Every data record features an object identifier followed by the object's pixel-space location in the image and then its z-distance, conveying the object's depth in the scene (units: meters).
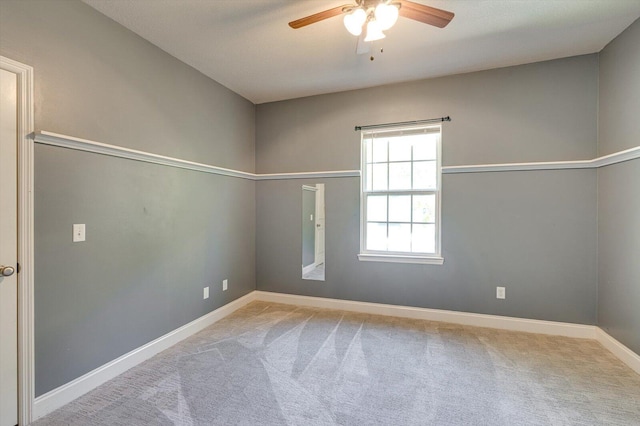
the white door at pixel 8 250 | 1.64
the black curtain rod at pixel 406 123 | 3.23
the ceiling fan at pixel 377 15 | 1.63
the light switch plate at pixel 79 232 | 1.99
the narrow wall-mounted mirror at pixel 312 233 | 3.79
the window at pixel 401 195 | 3.34
